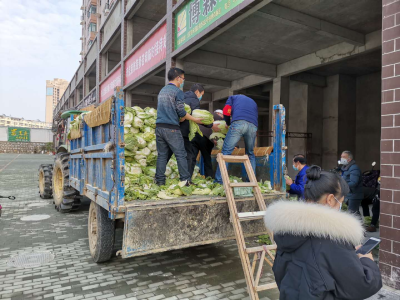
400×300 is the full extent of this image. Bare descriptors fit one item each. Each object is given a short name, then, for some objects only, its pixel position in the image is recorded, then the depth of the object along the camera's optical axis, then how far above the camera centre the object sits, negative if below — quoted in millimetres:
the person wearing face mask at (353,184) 6383 -723
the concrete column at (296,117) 14091 +1607
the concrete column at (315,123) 14094 +1297
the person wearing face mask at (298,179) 4992 -495
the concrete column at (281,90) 12445 +2547
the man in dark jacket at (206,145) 5125 +71
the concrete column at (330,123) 13883 +1296
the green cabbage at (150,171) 4749 -364
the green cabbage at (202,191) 3910 -561
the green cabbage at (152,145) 4934 +60
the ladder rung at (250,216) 3393 -763
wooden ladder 2867 -762
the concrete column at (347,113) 13920 +1770
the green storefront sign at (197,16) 7234 +3620
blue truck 3203 -664
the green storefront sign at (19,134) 64062 +2933
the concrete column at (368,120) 13391 +1421
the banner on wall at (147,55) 10246 +3674
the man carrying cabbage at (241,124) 4465 +400
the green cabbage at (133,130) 4889 +307
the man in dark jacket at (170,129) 4223 +282
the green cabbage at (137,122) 4883 +438
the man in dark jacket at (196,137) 4840 +208
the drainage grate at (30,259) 4168 -1648
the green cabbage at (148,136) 4902 +209
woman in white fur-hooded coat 1502 -541
